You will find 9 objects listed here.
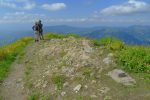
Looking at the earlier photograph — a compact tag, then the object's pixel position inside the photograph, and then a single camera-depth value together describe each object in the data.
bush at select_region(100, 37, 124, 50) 7.26
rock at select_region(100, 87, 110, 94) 4.99
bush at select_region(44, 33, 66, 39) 12.77
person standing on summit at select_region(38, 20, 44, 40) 11.79
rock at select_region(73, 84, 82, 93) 5.17
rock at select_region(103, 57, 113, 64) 6.09
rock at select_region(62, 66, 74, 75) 5.93
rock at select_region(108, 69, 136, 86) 5.29
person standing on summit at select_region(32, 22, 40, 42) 11.72
